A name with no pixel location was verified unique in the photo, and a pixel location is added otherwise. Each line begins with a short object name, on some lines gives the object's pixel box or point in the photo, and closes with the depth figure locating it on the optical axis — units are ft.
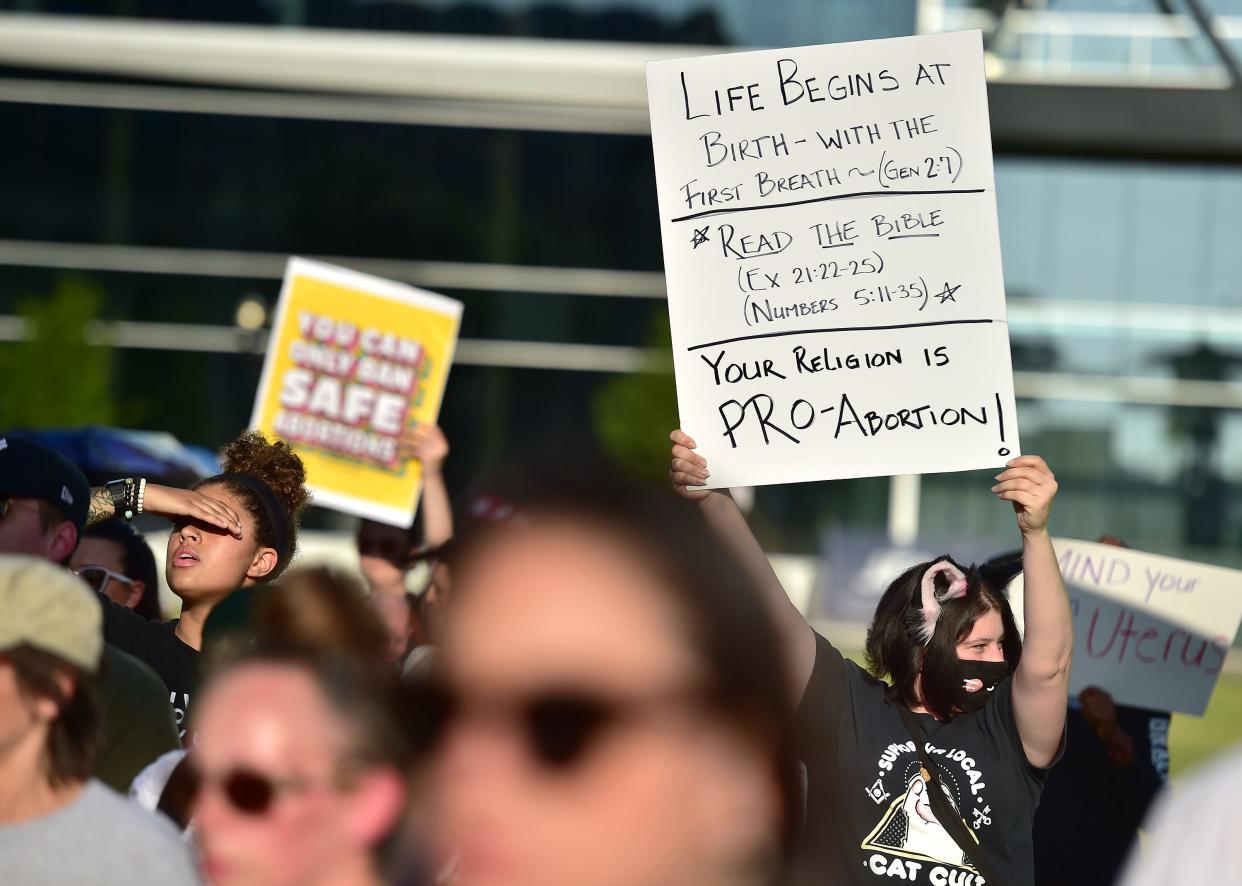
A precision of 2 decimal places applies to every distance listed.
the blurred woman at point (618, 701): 7.58
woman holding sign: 17.35
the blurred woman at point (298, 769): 11.60
